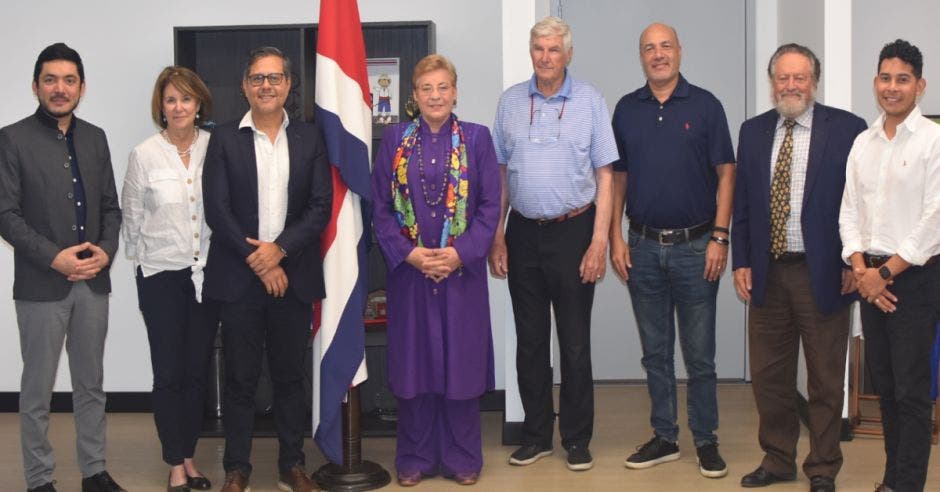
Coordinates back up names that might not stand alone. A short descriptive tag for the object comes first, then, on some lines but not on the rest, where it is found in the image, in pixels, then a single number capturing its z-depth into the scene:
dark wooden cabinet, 5.37
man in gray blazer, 3.79
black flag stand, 4.09
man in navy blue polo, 4.13
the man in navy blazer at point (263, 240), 3.85
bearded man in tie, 3.78
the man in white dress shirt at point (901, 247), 3.46
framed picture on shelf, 5.29
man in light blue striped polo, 4.17
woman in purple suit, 4.02
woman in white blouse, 3.96
